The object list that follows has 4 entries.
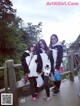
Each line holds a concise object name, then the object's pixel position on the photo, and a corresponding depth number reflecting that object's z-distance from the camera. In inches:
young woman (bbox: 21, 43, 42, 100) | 54.3
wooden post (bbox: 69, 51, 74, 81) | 70.4
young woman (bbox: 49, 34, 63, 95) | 54.5
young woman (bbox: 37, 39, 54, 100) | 54.4
